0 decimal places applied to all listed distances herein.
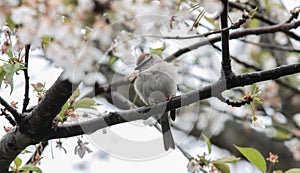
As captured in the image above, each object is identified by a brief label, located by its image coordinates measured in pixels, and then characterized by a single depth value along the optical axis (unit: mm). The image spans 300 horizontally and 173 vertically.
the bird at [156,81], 6129
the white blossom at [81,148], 4547
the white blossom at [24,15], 2322
